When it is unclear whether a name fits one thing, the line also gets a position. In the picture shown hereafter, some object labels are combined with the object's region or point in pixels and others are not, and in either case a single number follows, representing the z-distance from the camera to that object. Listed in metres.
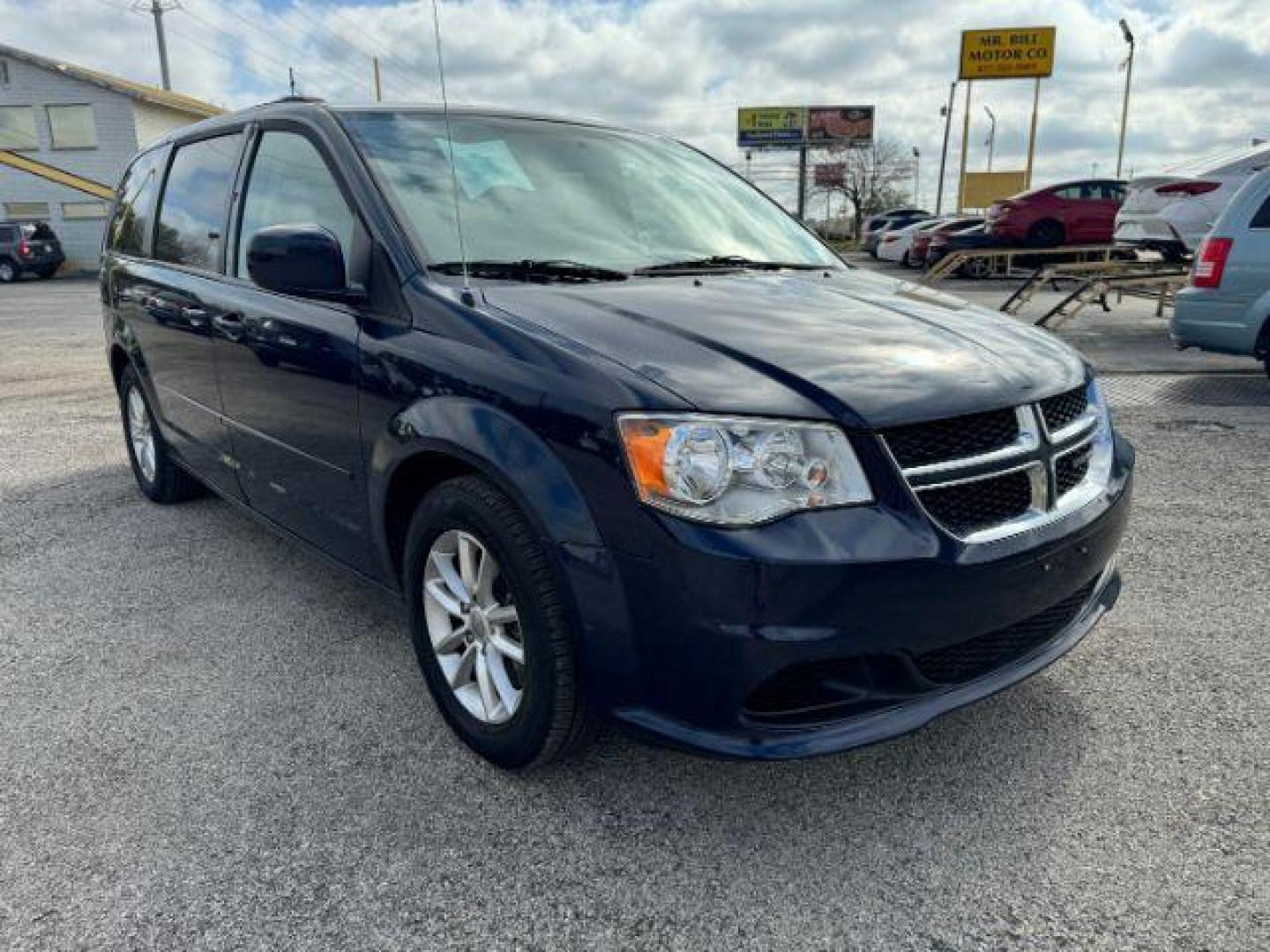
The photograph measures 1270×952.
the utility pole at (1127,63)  40.75
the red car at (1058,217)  19.59
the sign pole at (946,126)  57.36
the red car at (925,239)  21.11
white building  32.03
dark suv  27.30
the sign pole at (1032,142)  42.62
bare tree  63.59
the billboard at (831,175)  64.06
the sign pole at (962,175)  42.62
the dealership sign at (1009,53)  42.09
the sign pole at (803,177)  61.38
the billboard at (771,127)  66.62
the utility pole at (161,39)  44.25
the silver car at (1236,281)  6.84
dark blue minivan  1.94
